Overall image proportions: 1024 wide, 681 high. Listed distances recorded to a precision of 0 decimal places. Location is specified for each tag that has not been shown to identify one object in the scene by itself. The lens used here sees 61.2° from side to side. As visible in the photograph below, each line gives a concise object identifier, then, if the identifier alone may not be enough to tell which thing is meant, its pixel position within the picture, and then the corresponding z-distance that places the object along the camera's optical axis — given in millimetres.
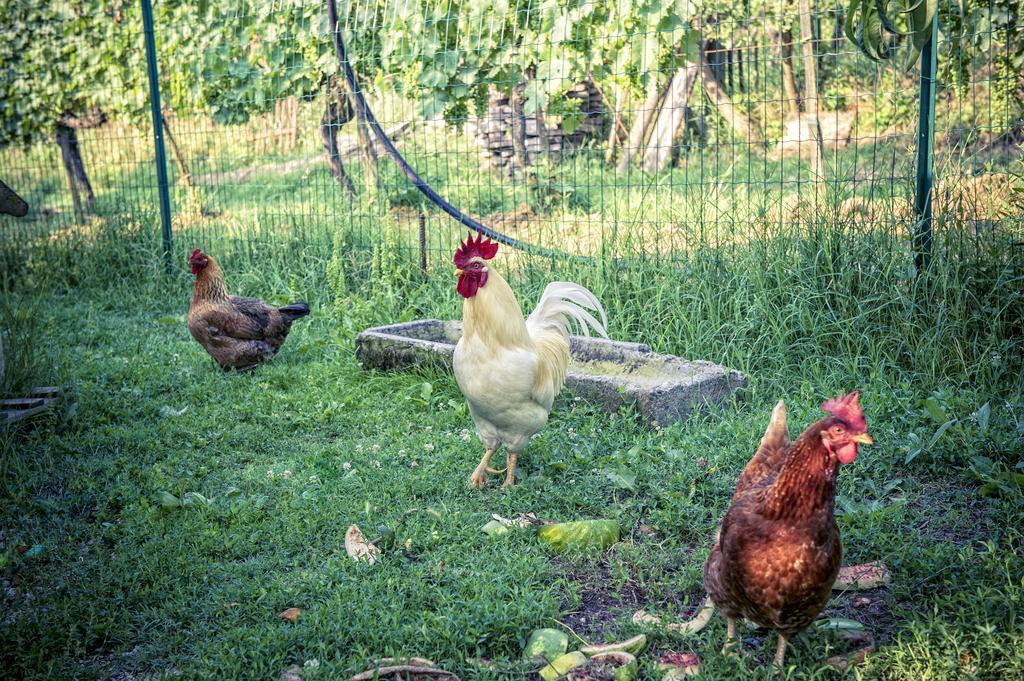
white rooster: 4086
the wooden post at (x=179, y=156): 9302
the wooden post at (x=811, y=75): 5541
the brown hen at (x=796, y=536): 2582
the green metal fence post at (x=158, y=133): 8633
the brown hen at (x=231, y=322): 6160
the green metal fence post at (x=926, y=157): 5152
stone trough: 4836
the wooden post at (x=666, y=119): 10193
